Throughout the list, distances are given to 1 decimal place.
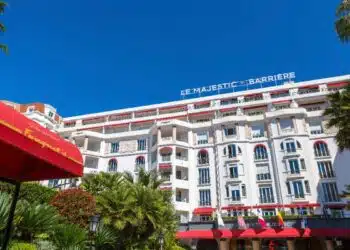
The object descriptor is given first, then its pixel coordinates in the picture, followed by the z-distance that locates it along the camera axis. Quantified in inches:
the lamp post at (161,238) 830.5
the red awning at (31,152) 121.9
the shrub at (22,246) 268.2
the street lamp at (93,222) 634.6
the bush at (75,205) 647.8
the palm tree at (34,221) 358.9
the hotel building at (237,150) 1480.1
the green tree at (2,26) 621.3
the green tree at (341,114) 807.7
